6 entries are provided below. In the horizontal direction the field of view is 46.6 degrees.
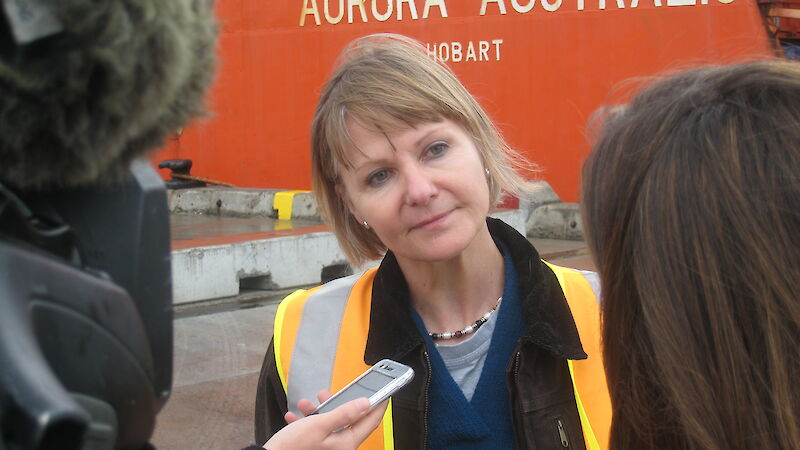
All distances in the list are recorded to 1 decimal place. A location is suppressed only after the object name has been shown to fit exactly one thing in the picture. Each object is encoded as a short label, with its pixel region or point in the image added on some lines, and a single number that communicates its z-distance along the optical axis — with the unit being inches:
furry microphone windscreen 29.5
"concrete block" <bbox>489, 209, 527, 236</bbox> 334.3
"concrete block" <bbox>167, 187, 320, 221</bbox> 374.5
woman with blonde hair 76.2
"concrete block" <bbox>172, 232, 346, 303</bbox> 284.2
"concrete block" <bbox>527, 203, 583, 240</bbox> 357.7
